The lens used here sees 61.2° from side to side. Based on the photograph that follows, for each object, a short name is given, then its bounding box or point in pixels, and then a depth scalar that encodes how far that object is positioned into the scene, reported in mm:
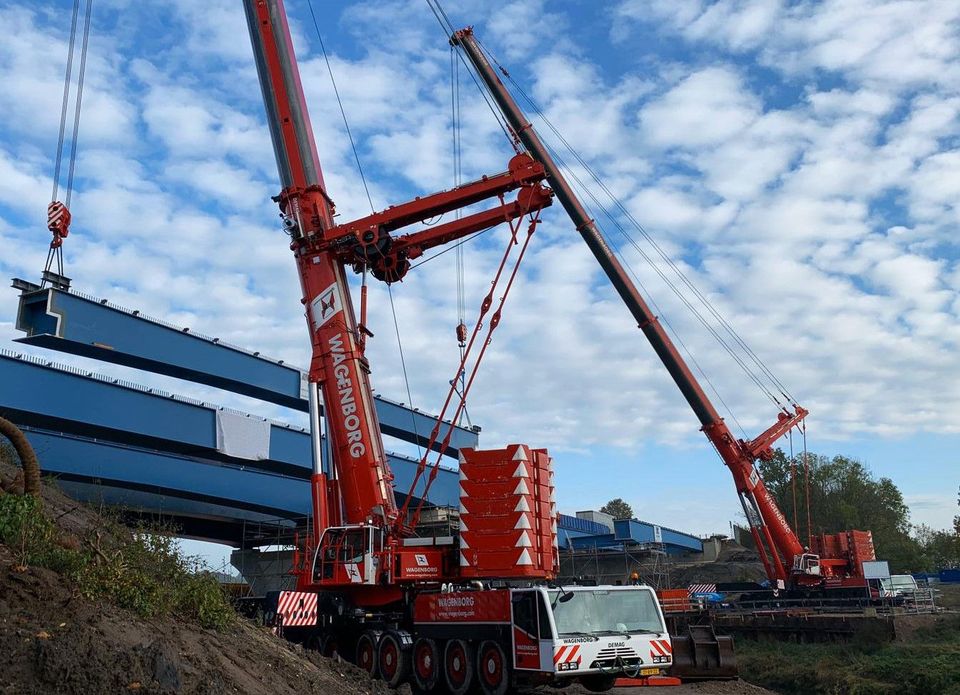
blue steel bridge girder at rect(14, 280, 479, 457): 21078
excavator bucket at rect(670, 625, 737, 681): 14703
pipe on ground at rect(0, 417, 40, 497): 7734
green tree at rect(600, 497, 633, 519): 94000
